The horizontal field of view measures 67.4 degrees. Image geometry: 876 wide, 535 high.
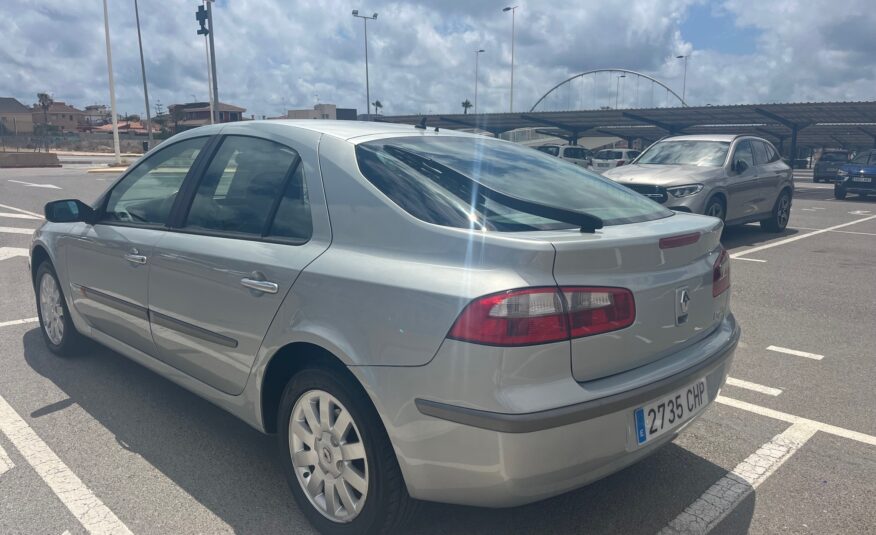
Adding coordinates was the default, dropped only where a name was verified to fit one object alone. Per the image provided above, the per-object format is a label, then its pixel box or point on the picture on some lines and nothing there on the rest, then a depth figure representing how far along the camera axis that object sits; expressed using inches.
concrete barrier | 1267.2
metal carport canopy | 1433.3
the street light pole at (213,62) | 906.5
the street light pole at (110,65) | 1192.8
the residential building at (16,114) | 3688.5
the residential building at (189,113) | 3422.7
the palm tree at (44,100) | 3508.4
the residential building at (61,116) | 4087.8
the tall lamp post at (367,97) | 1845.5
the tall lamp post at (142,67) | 1439.6
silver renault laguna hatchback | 81.0
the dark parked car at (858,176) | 772.6
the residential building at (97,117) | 4658.5
